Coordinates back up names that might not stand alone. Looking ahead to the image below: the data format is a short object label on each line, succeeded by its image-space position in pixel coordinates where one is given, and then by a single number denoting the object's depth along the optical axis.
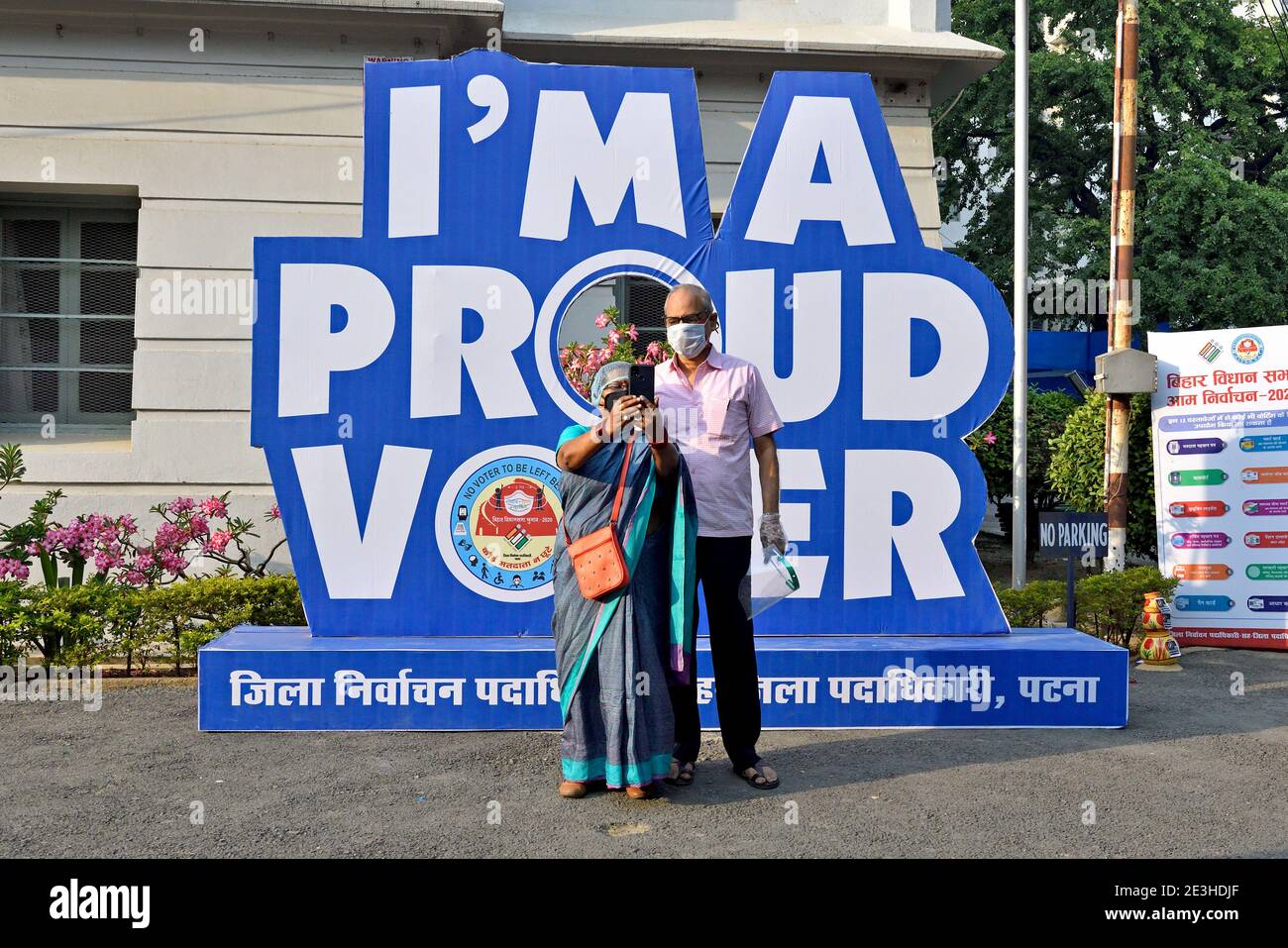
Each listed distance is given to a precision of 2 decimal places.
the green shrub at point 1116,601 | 8.05
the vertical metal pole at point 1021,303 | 9.04
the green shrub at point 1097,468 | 9.82
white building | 9.47
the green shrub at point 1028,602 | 7.79
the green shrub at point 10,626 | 6.72
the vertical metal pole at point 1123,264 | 9.12
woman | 4.54
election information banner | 8.65
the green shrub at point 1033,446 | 12.33
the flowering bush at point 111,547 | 7.36
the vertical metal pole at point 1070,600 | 7.36
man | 4.83
